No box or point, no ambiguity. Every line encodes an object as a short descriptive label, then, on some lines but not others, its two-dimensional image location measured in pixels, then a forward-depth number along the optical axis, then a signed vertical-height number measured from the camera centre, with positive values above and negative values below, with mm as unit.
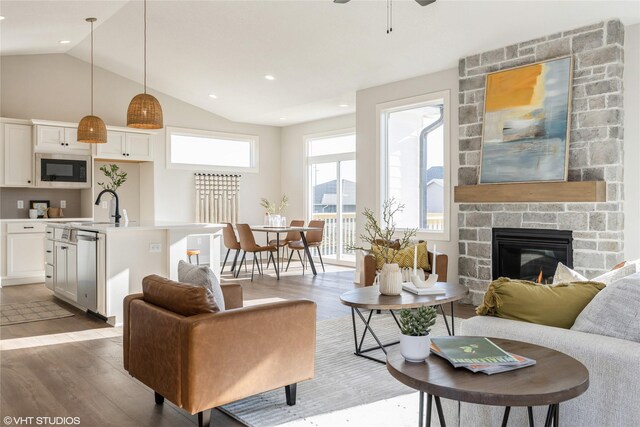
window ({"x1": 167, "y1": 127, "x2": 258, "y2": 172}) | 8977 +1080
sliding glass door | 9125 +352
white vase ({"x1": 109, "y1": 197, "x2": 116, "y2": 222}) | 5766 -28
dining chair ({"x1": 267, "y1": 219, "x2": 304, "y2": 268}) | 8484 -518
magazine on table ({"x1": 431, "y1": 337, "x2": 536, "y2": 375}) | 1596 -500
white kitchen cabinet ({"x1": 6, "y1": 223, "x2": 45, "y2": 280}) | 7016 -630
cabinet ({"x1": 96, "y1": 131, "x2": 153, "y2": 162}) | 7883 +971
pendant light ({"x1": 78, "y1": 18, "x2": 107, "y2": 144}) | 5844 +900
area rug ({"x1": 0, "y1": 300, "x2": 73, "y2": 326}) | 4973 -1126
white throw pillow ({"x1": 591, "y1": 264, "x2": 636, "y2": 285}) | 2375 -316
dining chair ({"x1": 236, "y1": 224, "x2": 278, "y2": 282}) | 7598 -507
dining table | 7562 -348
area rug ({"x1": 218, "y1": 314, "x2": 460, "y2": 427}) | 2707 -1132
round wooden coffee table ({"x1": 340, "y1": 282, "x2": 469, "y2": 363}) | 3283 -638
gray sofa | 1689 -599
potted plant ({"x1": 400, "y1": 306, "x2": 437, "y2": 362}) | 1704 -444
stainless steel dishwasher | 4832 -617
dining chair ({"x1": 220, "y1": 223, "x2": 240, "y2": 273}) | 7817 -506
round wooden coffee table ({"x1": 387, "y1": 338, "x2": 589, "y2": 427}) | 1416 -529
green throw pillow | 2070 -396
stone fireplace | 4547 +639
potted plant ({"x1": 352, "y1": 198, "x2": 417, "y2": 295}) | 3586 -506
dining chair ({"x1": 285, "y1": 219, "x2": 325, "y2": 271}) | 8174 -543
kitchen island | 4695 -472
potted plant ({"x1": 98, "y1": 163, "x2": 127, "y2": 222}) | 5766 +77
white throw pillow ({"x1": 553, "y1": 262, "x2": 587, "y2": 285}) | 2547 -355
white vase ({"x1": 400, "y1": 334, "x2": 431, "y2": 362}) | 1702 -482
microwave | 7340 +541
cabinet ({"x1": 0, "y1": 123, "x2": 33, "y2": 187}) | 7102 +734
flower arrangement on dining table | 8125 -61
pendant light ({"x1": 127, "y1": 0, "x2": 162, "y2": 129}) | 4594 +879
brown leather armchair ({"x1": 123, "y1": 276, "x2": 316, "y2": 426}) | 2324 -732
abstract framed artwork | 4836 +865
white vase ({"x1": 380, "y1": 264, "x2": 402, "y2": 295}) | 3586 -527
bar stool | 7527 -687
